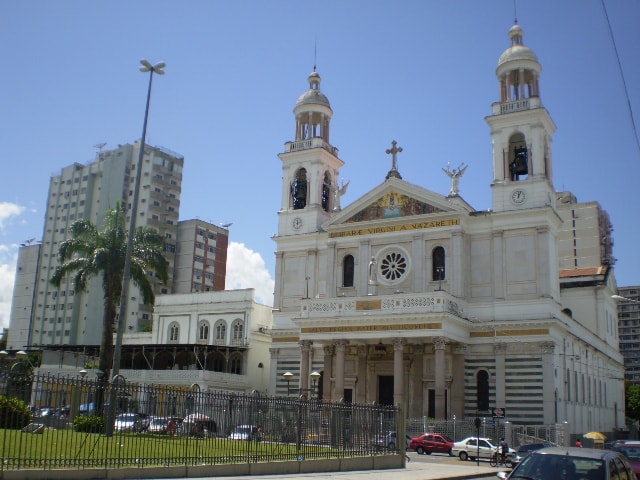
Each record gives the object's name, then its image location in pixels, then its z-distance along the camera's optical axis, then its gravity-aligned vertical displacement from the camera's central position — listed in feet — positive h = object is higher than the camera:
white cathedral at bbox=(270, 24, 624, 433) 137.69 +21.12
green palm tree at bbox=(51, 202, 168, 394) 121.80 +20.81
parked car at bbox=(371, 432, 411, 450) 85.85 -6.23
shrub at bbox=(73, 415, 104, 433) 62.39 -4.17
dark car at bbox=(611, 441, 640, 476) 64.28 -4.81
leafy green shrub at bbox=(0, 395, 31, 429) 54.39 -2.95
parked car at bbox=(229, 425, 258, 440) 69.56 -4.73
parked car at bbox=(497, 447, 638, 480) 37.06 -3.55
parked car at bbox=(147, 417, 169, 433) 63.98 -4.01
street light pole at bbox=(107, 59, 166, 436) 87.61 +19.06
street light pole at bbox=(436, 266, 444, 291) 149.52 +24.90
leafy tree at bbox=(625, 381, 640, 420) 320.29 -1.88
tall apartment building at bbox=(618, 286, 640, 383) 488.02 +46.17
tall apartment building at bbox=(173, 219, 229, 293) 330.54 +57.33
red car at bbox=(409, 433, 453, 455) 120.59 -8.72
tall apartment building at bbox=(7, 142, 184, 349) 313.73 +71.36
